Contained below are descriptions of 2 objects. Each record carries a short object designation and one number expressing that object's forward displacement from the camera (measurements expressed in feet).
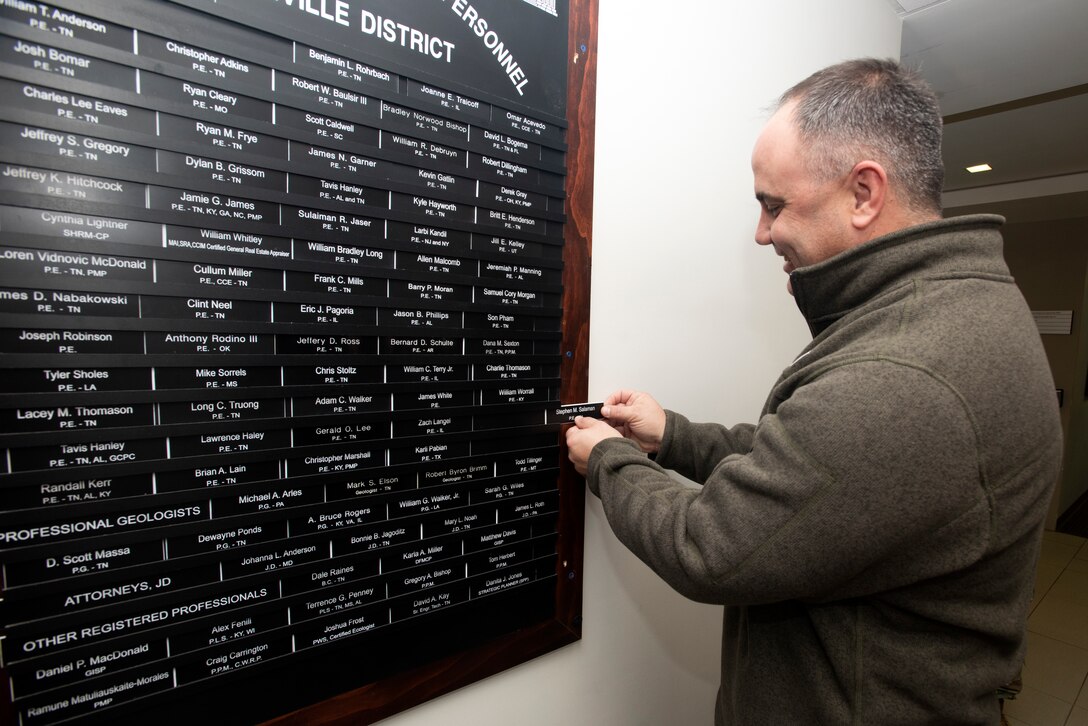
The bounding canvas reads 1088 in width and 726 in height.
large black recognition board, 1.92
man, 2.14
